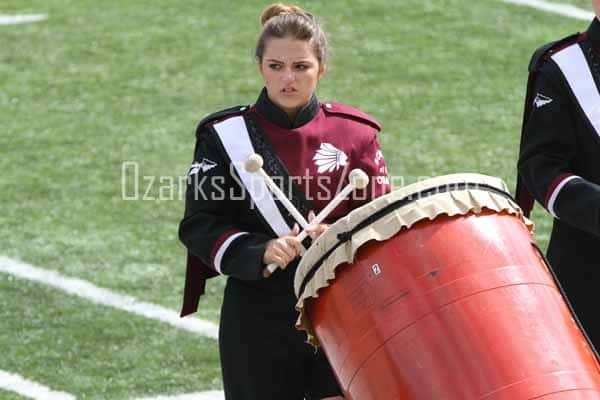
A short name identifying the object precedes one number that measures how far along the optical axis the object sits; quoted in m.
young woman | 7.95
